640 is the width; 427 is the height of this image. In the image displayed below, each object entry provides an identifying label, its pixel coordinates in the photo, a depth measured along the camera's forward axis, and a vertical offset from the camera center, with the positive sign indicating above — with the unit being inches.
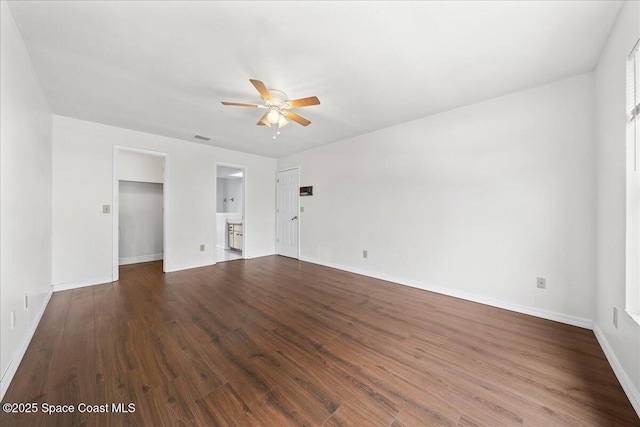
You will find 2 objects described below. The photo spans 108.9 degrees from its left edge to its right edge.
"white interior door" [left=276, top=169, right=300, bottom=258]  214.7 +2.1
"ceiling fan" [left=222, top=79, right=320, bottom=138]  89.4 +45.3
